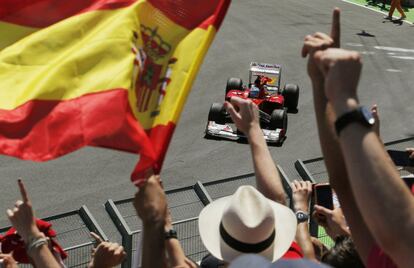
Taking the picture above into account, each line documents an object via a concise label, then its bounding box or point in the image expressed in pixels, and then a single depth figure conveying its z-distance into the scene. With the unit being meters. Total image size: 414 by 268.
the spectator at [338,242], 8.52
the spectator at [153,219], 7.34
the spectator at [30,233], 8.22
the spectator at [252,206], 7.81
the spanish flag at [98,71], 9.27
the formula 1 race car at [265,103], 33.41
